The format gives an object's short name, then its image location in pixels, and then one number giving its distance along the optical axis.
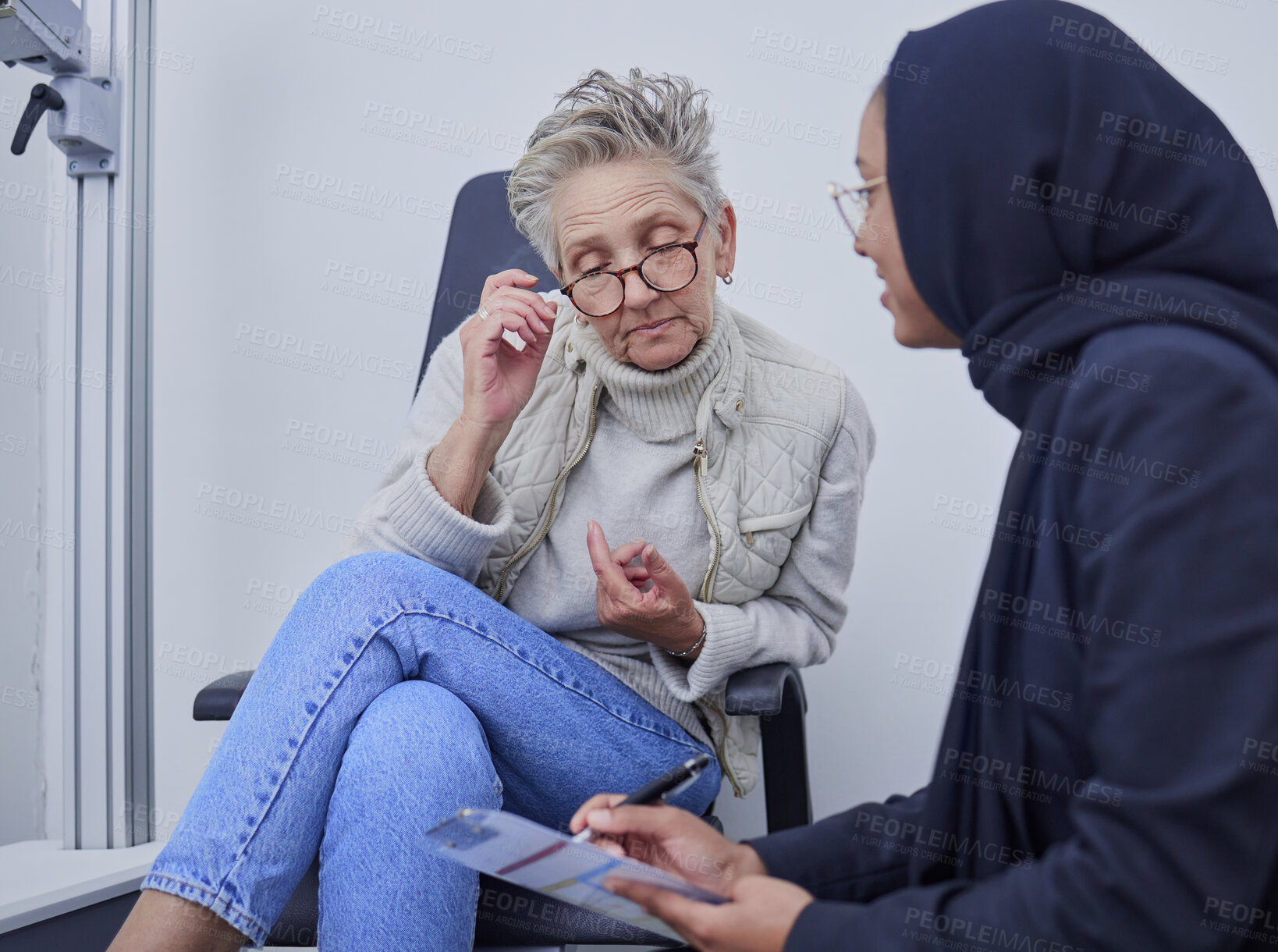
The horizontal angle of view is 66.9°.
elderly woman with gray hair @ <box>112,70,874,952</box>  0.97
